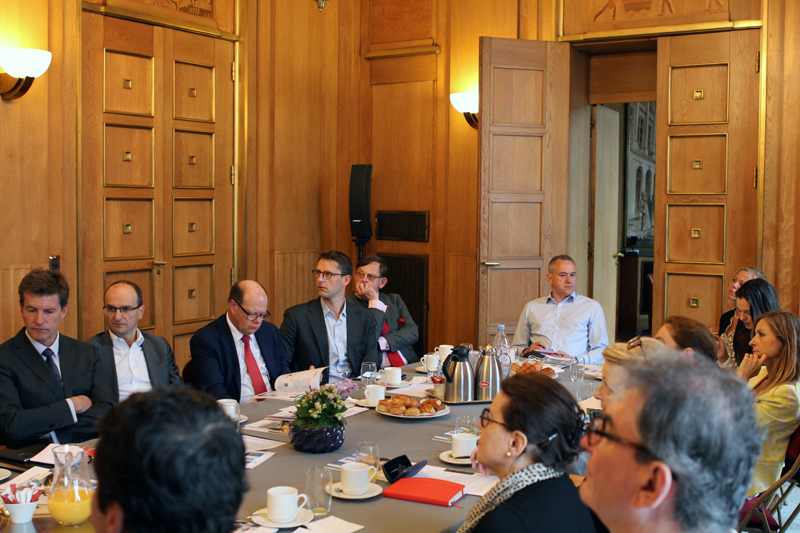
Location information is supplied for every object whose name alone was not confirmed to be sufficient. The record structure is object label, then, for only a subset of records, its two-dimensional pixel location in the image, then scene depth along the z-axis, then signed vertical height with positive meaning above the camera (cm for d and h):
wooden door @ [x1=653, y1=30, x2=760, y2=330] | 608 +54
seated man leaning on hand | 502 -55
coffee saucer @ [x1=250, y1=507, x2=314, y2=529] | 199 -76
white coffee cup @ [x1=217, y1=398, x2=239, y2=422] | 284 -66
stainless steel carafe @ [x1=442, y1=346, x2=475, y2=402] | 336 -64
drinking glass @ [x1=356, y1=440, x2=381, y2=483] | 232 -67
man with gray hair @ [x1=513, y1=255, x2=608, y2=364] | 514 -58
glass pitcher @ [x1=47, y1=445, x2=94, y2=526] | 191 -66
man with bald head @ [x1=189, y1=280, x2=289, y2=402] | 373 -59
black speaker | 713 +29
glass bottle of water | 378 -61
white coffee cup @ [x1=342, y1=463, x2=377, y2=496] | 220 -71
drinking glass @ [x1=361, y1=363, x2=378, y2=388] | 362 -67
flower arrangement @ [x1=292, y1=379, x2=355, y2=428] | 260 -61
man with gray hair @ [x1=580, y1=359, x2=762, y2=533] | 110 -32
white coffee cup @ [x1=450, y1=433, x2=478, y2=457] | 254 -70
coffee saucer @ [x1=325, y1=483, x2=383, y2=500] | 219 -76
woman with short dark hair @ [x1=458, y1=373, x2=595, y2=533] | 178 -53
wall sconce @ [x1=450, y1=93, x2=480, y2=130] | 679 +114
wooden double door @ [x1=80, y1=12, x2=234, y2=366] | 558 +45
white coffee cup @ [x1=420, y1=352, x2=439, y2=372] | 398 -68
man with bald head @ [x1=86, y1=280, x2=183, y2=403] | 358 -56
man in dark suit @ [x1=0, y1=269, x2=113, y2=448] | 294 -62
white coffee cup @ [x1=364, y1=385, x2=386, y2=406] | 327 -69
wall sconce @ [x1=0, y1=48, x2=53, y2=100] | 465 +100
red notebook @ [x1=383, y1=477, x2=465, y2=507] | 219 -75
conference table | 205 -76
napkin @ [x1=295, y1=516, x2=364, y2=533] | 198 -77
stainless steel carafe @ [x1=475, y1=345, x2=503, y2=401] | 345 -65
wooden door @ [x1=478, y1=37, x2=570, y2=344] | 639 +54
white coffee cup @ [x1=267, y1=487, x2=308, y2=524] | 198 -71
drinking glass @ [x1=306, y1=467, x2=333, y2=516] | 207 -70
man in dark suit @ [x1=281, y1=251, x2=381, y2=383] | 441 -57
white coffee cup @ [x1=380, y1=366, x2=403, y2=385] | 369 -69
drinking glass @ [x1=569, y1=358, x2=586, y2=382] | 366 -67
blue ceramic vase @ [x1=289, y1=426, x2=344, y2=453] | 258 -70
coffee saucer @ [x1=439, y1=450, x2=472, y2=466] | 253 -75
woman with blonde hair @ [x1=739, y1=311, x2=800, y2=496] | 292 -59
